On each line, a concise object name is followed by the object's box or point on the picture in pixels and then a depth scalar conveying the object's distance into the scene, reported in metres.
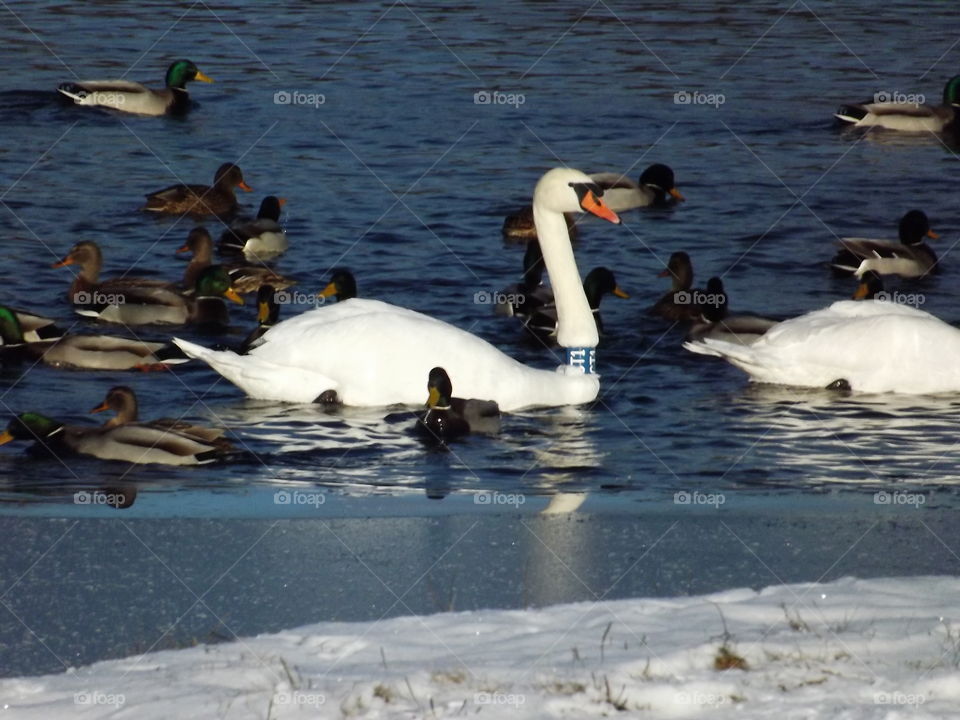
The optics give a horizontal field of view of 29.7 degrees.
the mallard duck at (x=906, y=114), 19.34
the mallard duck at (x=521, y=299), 12.87
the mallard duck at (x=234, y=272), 13.90
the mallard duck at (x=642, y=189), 16.45
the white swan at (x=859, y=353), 10.99
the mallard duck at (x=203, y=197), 15.86
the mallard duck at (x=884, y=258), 14.27
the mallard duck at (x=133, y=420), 9.29
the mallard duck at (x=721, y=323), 12.27
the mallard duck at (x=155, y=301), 13.03
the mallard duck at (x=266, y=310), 11.89
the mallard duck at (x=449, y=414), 9.63
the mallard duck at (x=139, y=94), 19.66
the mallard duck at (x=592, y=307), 12.62
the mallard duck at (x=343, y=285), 12.66
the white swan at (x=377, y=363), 10.34
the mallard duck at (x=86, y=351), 11.50
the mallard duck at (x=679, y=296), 12.82
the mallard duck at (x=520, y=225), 14.86
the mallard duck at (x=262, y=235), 14.99
